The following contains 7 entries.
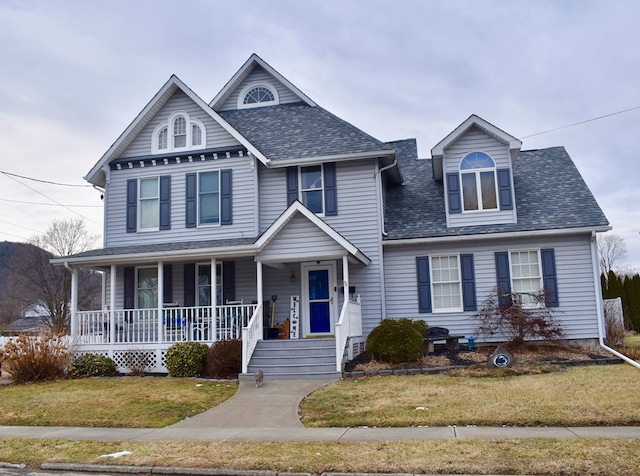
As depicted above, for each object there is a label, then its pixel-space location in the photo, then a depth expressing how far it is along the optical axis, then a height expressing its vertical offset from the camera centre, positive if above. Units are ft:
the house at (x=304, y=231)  56.49 +8.23
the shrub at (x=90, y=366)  54.34 -3.67
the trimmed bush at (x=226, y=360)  50.03 -3.24
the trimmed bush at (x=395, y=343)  47.57 -2.17
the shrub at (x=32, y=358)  51.29 -2.59
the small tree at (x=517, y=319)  51.75 -0.64
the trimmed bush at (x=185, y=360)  51.29 -3.17
